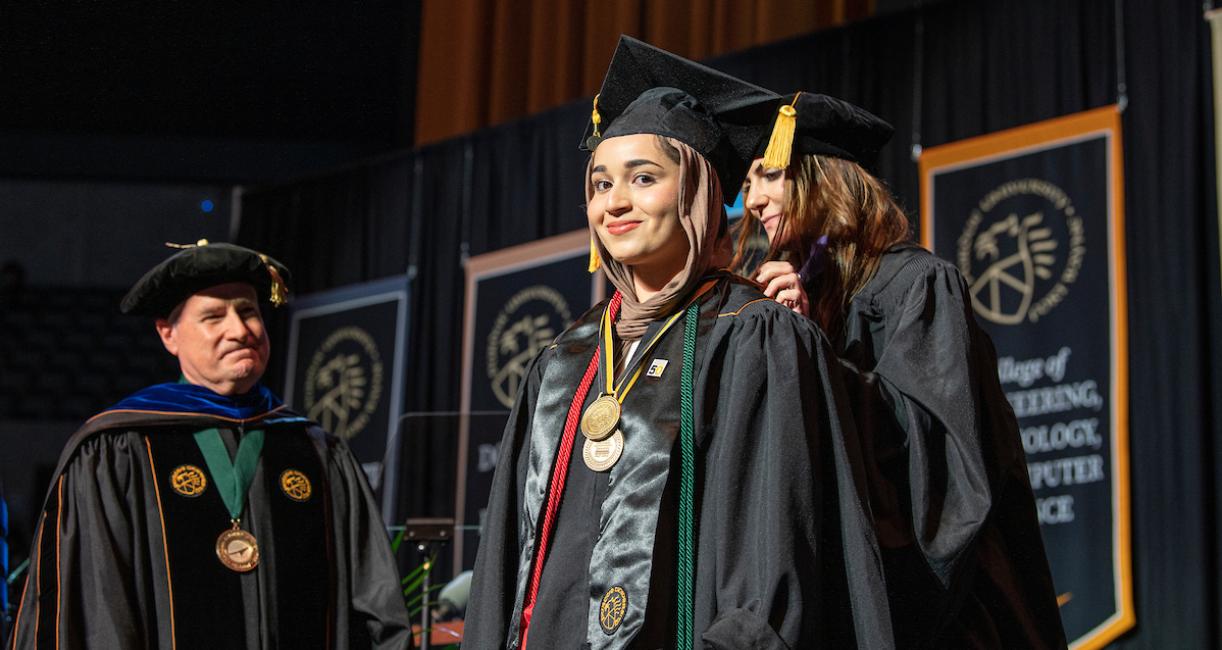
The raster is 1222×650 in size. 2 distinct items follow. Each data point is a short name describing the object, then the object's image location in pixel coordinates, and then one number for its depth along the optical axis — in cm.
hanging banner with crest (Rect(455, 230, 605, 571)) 720
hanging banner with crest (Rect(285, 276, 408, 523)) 811
